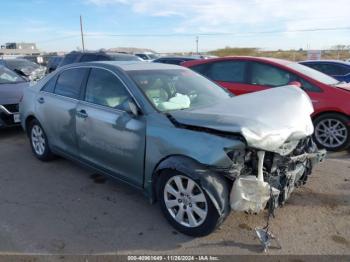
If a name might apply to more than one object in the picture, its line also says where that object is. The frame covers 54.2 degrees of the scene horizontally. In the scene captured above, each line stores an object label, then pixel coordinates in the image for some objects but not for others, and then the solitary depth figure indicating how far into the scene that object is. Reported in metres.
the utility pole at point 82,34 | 48.81
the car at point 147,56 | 24.51
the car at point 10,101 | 6.57
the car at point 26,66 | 15.32
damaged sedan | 2.97
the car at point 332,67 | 9.59
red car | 5.75
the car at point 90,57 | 12.02
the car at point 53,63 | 17.00
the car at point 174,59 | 12.87
